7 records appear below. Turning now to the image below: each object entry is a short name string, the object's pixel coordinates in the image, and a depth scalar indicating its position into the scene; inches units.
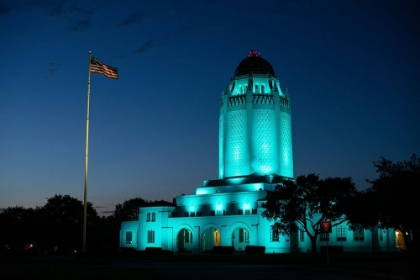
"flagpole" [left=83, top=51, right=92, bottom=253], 1698.3
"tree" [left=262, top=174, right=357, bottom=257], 2659.9
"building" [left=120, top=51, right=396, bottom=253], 3385.8
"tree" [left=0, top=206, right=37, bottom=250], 3644.2
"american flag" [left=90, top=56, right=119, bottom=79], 1823.3
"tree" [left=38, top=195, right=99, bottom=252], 3636.8
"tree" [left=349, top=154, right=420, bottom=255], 1845.5
